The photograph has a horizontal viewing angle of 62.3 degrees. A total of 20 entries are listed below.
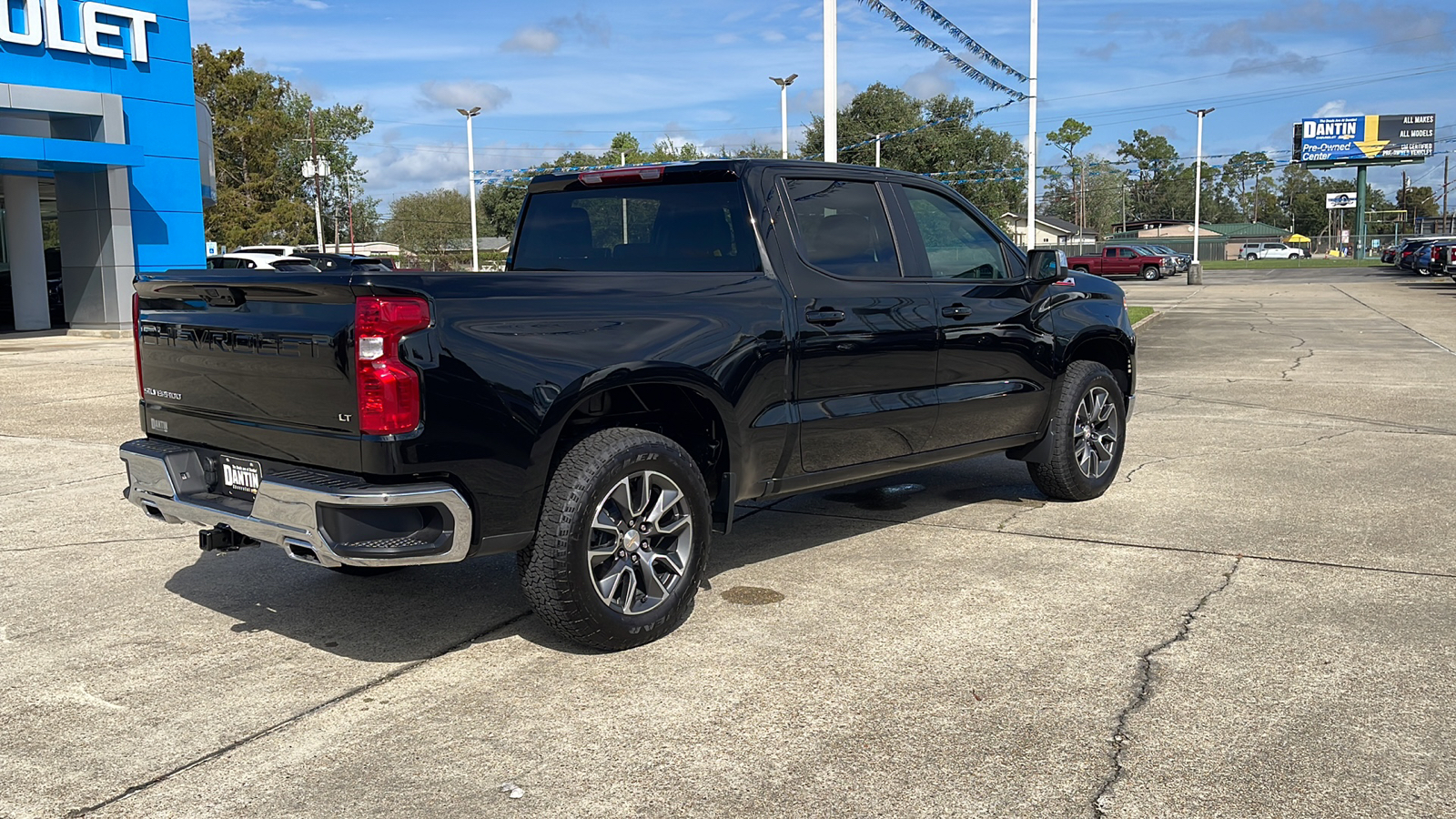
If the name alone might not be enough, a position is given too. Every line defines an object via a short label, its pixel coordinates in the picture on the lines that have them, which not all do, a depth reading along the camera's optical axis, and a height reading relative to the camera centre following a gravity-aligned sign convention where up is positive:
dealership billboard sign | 86.88 +9.20
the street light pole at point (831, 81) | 14.65 +2.39
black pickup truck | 3.99 -0.40
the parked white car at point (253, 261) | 22.45 +0.43
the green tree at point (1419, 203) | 162.00 +8.22
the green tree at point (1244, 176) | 154.04 +12.08
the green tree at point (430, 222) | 89.06 +4.41
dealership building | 21.78 +2.52
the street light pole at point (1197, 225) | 49.05 +2.09
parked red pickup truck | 54.16 +0.20
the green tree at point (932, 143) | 64.81 +7.16
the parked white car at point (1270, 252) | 97.96 +1.10
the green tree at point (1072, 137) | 111.12 +12.22
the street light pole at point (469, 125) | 41.47 +5.34
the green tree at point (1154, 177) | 146.00 +11.05
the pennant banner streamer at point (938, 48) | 18.14 +4.07
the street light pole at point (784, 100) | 26.86 +3.95
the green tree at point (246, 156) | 52.28 +5.74
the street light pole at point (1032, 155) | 28.38 +2.70
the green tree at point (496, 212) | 66.31 +4.13
